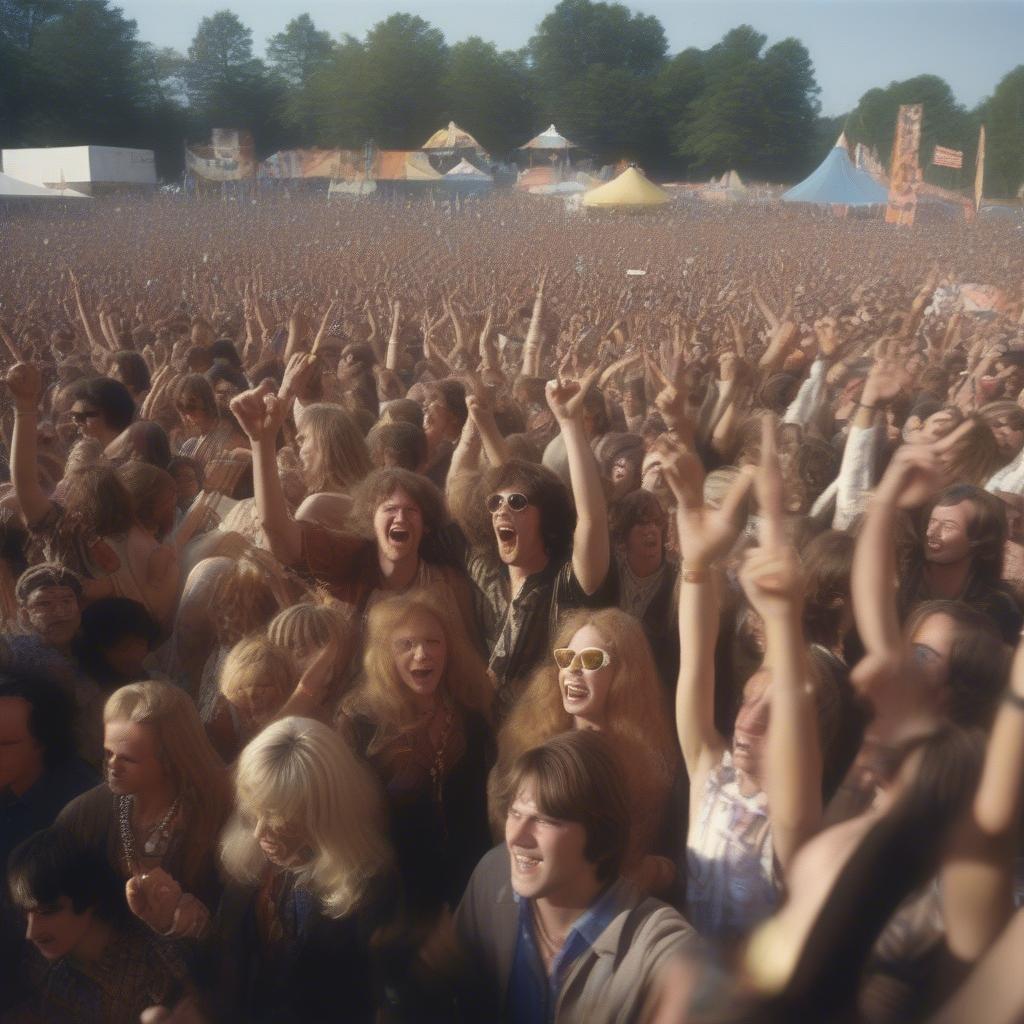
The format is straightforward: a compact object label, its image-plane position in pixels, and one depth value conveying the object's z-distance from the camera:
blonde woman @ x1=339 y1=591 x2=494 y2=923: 2.36
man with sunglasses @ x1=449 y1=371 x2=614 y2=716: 2.81
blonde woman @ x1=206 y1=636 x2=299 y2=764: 2.54
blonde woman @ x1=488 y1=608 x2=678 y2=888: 2.31
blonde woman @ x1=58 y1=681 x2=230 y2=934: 2.22
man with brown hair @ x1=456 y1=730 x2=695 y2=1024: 1.80
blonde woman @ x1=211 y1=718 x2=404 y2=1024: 1.94
